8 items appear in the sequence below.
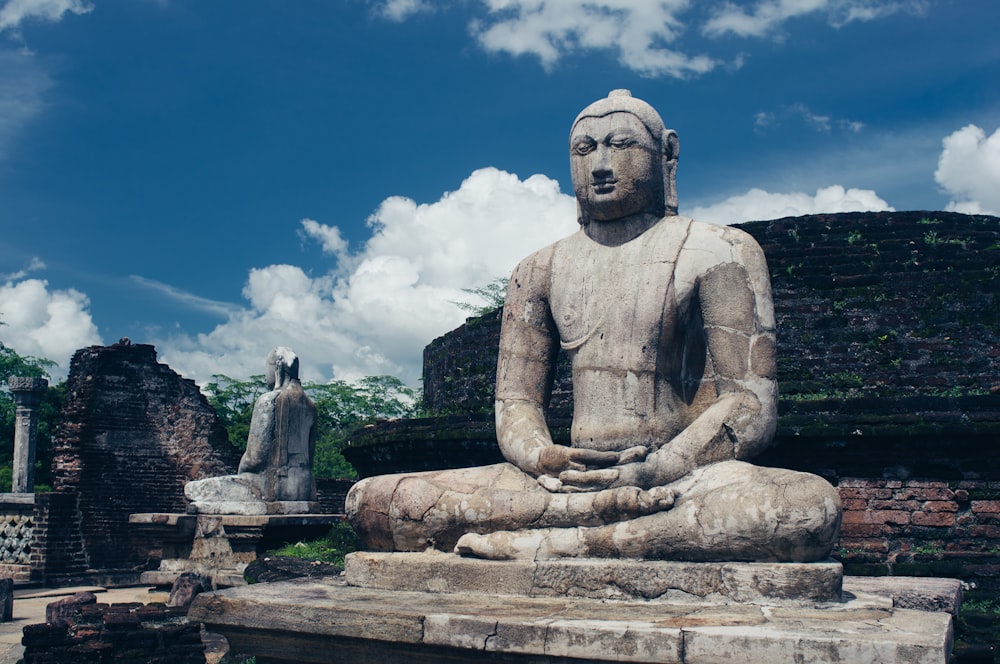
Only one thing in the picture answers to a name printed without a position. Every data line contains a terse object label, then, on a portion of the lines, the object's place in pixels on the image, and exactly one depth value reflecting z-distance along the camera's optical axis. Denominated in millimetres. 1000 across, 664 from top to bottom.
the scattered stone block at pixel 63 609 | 7766
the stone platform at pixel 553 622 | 2361
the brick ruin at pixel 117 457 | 14023
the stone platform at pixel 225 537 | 9281
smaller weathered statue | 9586
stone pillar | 15391
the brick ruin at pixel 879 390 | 7105
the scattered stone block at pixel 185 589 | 8602
